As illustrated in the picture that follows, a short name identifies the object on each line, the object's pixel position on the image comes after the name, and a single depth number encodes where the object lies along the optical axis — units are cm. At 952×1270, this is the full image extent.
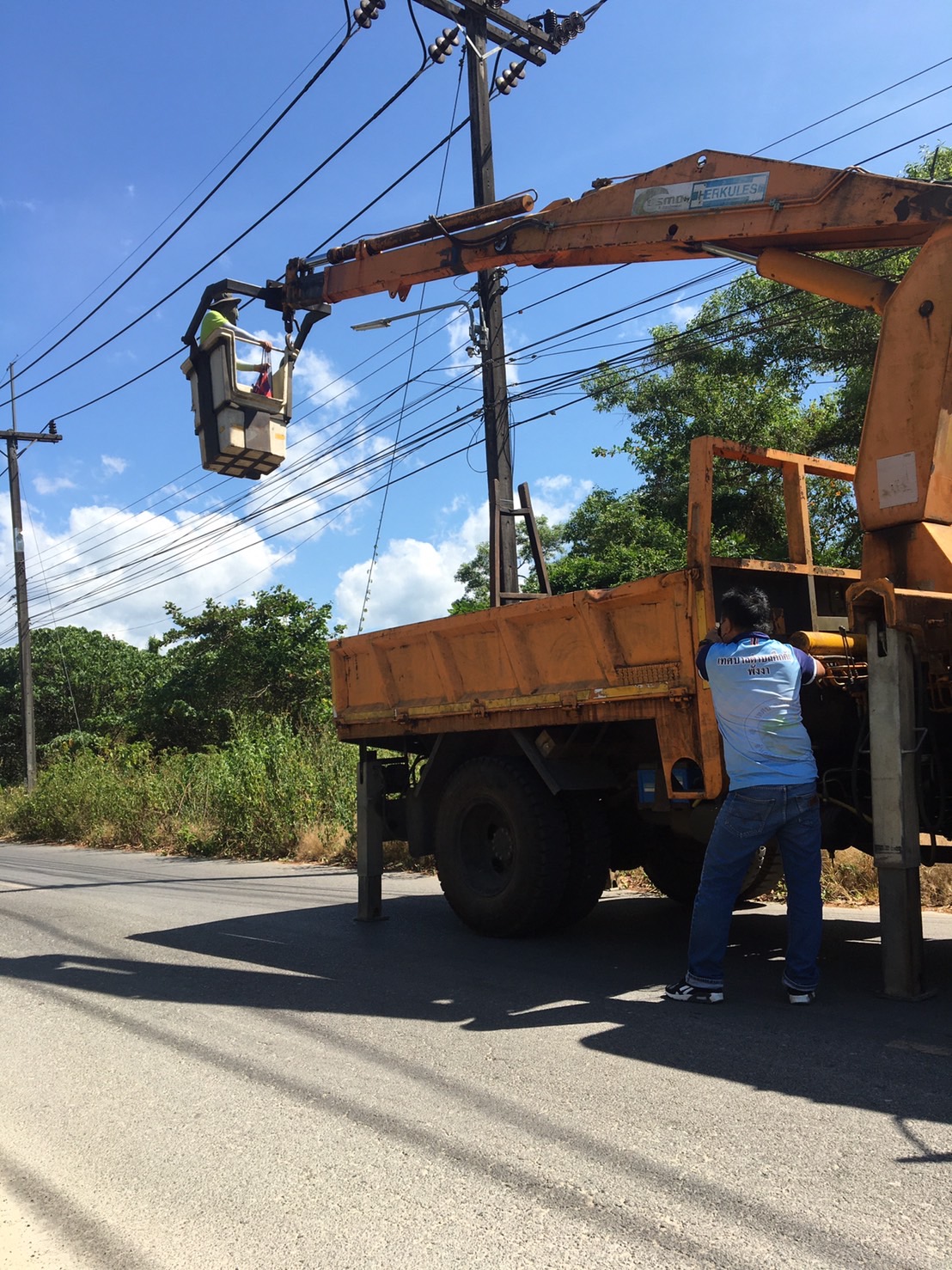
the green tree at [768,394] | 1422
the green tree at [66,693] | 3628
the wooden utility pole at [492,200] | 1180
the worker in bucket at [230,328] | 781
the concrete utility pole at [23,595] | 2645
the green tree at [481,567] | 3925
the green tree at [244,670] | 2525
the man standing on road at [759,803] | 502
